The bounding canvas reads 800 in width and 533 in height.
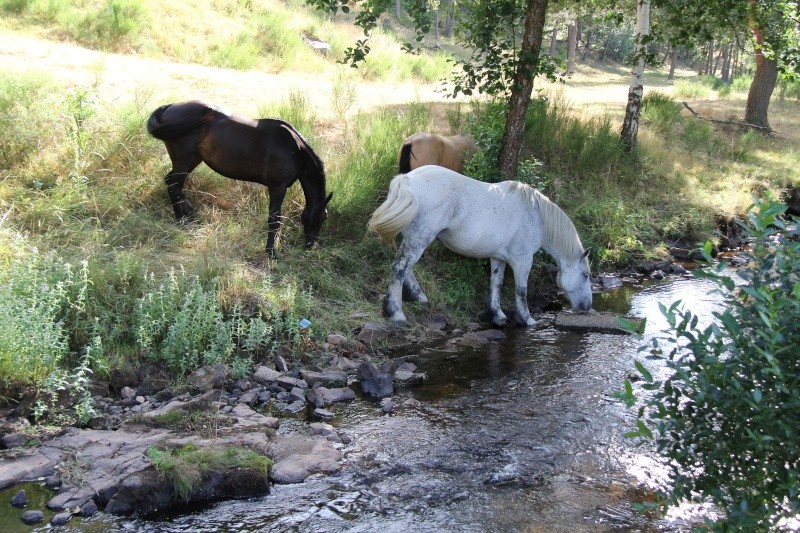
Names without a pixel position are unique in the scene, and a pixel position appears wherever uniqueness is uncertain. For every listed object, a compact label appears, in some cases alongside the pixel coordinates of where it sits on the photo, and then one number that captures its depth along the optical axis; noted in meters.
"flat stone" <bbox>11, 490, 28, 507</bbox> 4.64
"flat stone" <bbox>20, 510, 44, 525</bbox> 4.46
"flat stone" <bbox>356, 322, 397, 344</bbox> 7.96
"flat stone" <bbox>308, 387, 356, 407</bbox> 6.46
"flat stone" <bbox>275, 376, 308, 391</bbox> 6.68
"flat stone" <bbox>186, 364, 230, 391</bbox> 6.43
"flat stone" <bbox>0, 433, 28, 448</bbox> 5.24
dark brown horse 8.69
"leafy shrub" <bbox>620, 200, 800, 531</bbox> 3.17
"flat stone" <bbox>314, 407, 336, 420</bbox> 6.23
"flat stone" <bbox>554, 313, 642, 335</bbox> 8.75
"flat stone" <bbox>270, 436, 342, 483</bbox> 5.17
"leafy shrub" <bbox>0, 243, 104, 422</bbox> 5.75
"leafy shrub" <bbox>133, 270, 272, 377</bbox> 6.67
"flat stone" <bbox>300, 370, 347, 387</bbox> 6.87
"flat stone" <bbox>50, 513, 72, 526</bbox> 4.46
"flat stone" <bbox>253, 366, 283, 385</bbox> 6.75
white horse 8.28
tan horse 10.12
